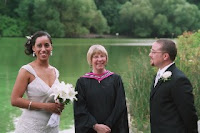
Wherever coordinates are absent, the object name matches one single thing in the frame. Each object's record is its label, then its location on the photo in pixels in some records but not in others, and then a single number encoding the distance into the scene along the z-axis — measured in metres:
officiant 3.62
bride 3.35
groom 3.23
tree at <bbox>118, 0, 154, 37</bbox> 66.12
